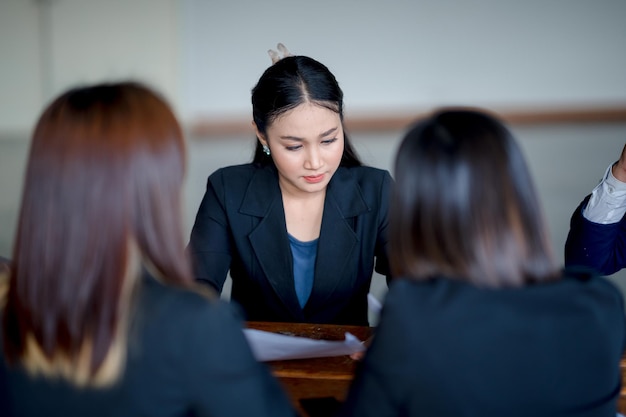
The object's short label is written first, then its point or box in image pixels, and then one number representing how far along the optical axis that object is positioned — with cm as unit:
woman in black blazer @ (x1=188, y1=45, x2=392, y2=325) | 186
